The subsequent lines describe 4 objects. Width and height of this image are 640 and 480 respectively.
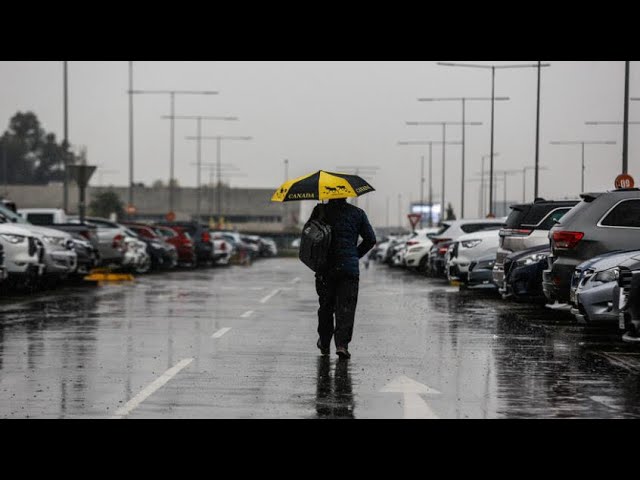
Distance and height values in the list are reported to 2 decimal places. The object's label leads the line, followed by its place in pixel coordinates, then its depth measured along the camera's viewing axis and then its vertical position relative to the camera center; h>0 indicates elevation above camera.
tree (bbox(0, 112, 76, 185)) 172.38 +3.46
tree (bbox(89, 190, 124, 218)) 129.75 -2.55
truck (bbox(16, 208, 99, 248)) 36.03 -1.01
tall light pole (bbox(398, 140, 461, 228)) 75.31 +1.59
